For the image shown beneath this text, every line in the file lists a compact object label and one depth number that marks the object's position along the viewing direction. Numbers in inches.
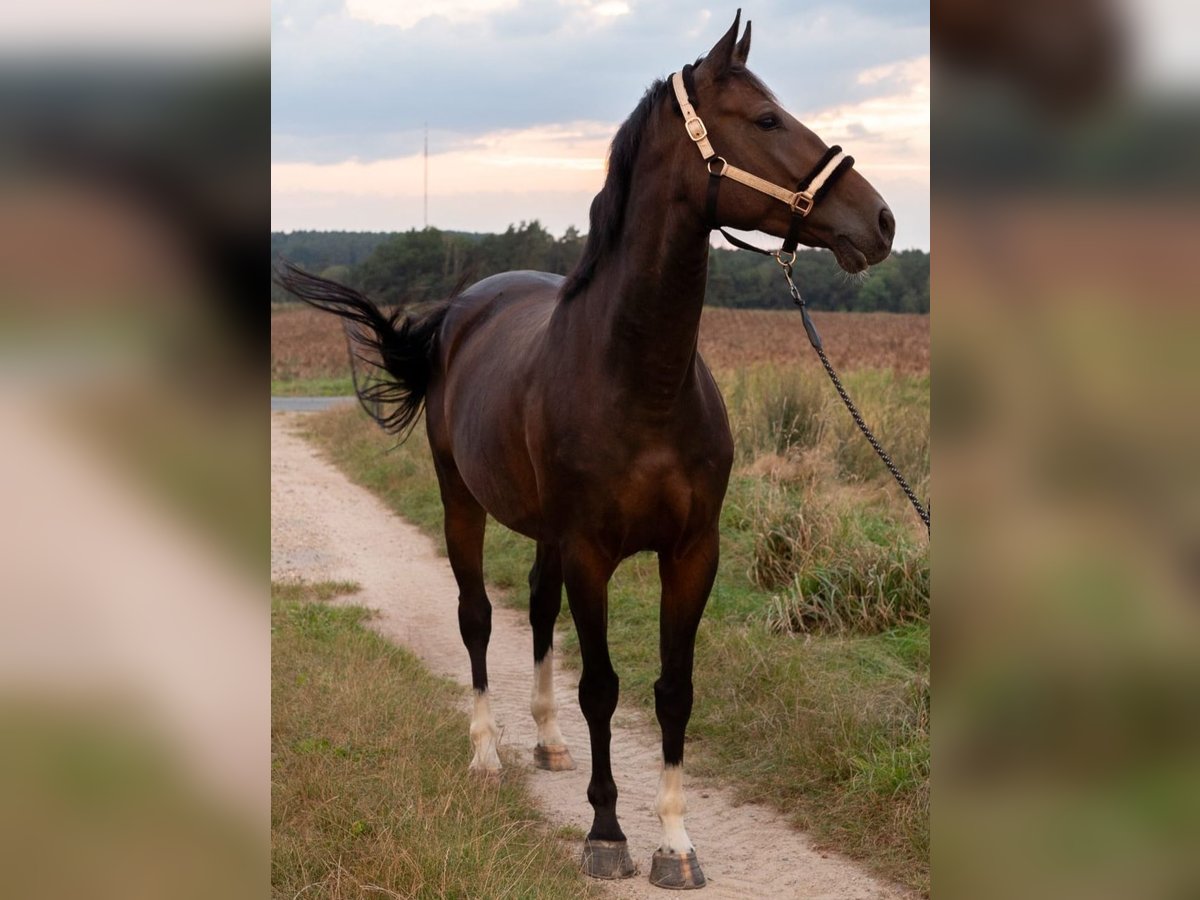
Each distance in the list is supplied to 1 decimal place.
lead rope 121.6
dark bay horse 120.7
